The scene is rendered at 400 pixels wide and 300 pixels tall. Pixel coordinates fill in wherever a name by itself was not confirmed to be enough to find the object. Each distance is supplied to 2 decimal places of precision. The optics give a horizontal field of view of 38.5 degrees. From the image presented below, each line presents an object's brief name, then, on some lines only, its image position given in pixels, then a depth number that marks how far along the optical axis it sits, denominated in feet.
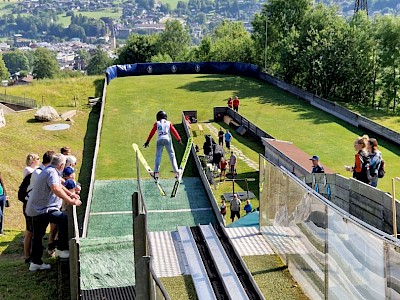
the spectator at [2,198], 37.19
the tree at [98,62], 489.26
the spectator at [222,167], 70.59
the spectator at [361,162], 37.65
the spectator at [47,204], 24.54
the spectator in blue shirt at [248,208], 53.67
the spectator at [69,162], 32.22
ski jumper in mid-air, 40.47
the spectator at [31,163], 29.37
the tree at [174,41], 250.57
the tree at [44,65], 445.78
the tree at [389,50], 134.82
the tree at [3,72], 430.53
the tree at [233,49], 181.27
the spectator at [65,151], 33.67
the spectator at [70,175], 29.18
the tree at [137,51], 234.38
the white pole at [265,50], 160.85
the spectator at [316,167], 45.32
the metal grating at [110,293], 22.47
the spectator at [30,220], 25.43
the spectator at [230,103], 109.50
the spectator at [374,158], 37.65
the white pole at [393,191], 22.50
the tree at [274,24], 170.91
